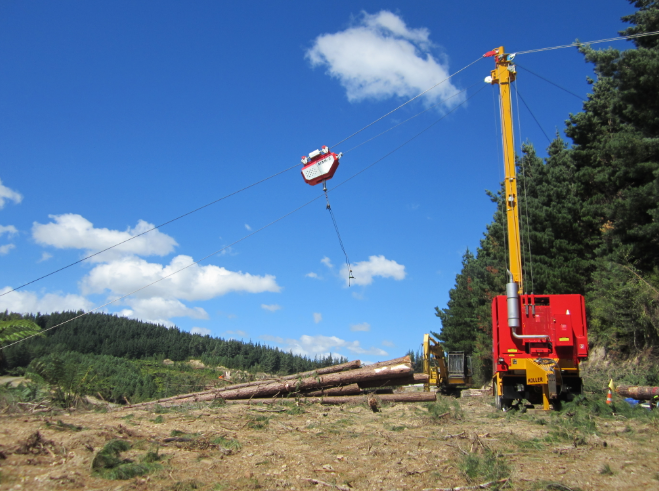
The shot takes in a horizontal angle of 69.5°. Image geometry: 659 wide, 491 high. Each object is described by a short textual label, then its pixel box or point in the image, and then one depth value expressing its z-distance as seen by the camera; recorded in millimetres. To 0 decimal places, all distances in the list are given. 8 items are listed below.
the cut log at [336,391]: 13648
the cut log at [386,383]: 14172
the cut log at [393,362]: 13976
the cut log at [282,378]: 13914
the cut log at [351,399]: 13195
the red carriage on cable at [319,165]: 12016
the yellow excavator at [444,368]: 18575
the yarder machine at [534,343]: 12664
